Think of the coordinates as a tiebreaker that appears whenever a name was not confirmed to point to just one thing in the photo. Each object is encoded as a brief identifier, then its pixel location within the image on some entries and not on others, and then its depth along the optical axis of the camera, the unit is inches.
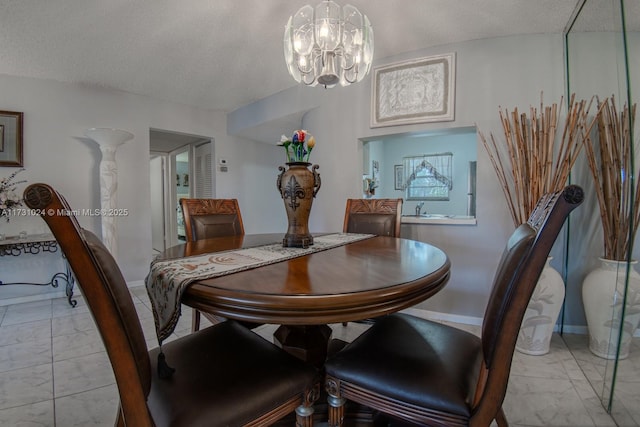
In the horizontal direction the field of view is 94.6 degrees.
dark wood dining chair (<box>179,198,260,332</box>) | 78.4
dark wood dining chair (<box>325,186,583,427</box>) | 27.8
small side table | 108.5
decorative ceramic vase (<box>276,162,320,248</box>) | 55.7
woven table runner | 33.6
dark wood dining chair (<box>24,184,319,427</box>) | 23.8
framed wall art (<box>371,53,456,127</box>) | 100.8
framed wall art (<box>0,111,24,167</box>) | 118.2
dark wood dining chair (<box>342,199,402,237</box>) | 87.3
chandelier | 66.0
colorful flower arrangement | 55.3
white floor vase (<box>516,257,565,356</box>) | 79.0
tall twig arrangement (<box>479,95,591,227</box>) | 80.9
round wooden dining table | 30.1
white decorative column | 126.2
